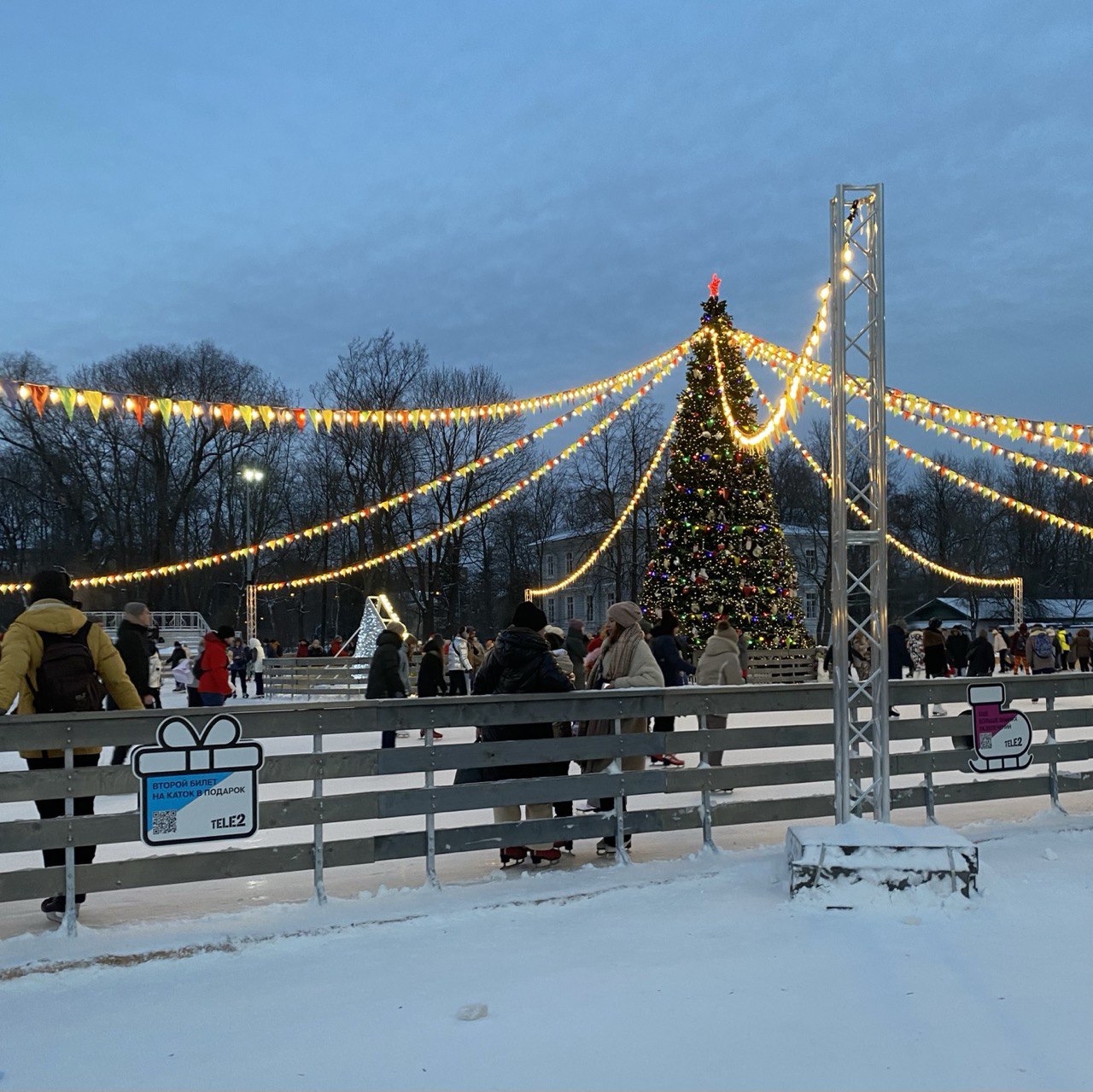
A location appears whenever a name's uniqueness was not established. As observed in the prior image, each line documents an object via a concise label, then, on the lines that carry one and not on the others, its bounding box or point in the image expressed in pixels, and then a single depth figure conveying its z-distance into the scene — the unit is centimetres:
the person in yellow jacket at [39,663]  544
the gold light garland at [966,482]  1689
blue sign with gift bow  522
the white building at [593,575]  5581
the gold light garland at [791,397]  1191
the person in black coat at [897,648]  1617
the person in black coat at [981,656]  1877
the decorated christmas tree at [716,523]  2314
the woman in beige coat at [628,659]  797
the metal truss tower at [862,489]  598
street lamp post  2702
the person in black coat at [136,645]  993
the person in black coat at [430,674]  1495
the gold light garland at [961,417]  1489
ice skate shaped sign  750
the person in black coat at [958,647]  2194
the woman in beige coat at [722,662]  1051
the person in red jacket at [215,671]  1256
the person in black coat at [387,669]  1298
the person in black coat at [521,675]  668
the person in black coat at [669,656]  1095
